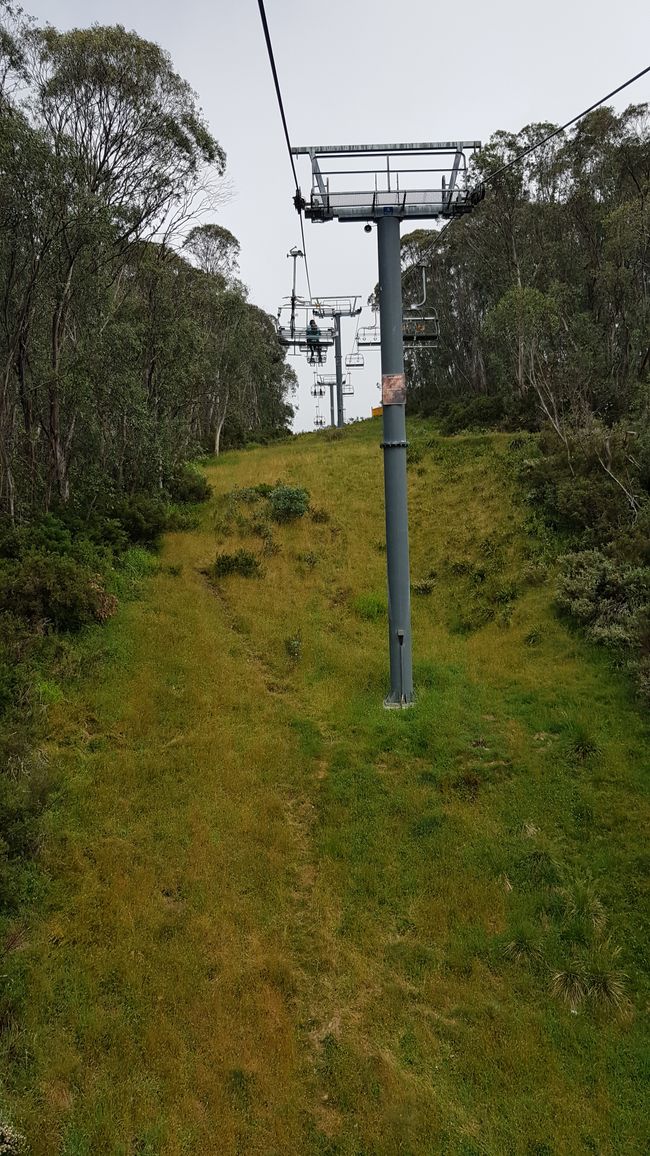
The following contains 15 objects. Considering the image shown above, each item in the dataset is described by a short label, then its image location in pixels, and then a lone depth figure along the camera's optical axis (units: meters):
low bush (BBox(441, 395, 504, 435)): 28.69
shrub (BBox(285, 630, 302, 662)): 12.72
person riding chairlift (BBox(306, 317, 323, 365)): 34.22
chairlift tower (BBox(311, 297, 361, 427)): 37.41
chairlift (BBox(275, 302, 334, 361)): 34.17
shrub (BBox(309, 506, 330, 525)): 19.81
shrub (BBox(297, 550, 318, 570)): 17.08
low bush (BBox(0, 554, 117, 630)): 11.43
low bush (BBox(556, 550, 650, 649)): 10.90
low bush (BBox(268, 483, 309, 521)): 19.75
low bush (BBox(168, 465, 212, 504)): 21.62
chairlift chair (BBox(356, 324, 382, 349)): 35.00
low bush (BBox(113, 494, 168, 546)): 16.91
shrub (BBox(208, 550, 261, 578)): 16.31
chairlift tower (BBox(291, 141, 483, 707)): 9.52
